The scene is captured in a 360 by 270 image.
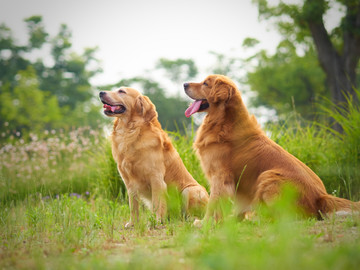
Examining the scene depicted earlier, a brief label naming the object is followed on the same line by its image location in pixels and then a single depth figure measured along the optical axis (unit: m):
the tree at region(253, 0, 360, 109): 13.35
